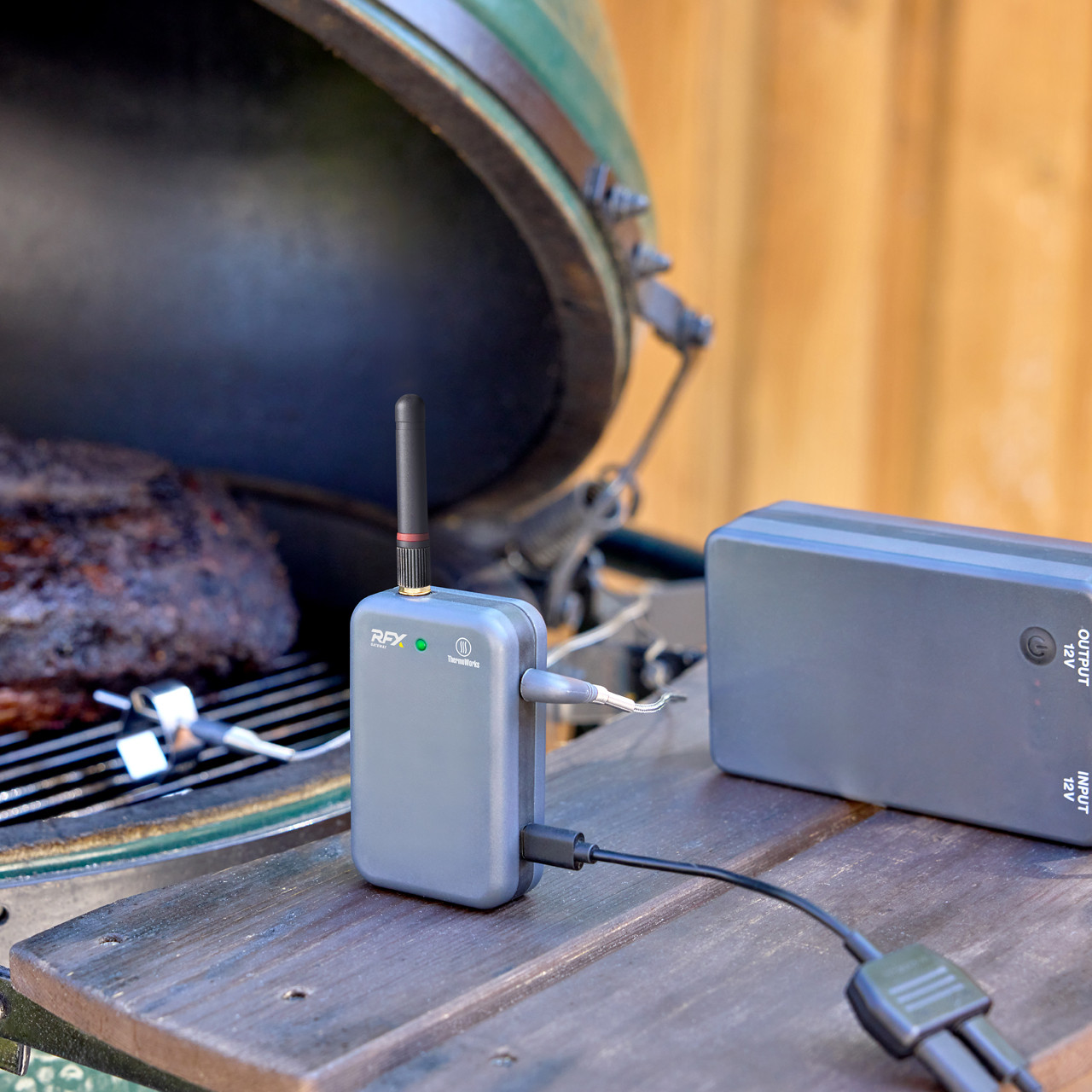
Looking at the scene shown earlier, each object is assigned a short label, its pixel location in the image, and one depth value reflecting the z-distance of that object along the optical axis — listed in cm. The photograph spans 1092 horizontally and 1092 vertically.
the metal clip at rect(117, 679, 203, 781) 103
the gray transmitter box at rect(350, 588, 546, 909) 89
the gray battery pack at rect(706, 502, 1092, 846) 94
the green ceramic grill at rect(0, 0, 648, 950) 124
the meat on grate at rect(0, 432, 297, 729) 112
